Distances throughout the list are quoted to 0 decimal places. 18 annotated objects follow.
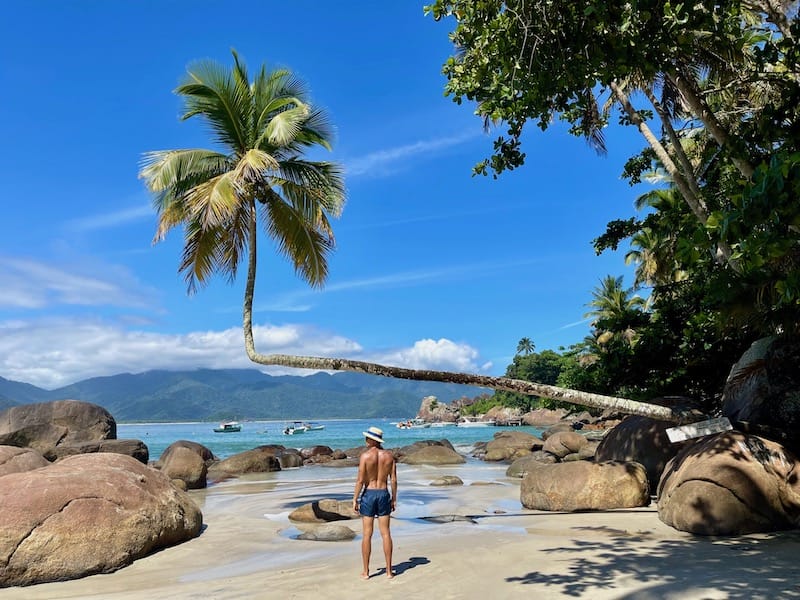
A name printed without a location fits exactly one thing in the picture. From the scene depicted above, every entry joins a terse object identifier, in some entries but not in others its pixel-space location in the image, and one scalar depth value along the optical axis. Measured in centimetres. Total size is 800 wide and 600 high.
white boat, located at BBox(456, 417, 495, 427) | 10125
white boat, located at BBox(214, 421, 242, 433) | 11202
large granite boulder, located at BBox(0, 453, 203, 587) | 784
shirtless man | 736
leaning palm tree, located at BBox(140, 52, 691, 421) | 1283
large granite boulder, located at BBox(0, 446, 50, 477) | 1287
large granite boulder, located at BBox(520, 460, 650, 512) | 1106
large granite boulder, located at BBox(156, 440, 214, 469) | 2223
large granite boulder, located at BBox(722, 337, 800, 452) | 982
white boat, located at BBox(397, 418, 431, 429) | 11242
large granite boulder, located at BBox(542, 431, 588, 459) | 2545
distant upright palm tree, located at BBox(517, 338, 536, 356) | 12269
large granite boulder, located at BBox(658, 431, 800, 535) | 823
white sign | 956
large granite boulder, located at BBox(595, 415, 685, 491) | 1244
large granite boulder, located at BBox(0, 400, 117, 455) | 2517
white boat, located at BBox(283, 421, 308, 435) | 8809
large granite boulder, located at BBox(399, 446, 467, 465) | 2825
